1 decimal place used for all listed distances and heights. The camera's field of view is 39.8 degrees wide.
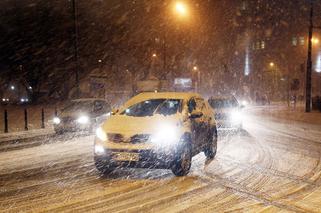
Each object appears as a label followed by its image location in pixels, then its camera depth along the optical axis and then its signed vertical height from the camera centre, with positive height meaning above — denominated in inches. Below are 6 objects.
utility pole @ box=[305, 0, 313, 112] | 1256.8 +42.0
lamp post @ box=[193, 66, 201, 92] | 3424.2 +168.9
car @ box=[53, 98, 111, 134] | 724.7 -40.0
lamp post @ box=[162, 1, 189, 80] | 983.6 +187.2
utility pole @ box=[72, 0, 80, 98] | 981.6 +128.0
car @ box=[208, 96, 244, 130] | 743.7 -37.4
